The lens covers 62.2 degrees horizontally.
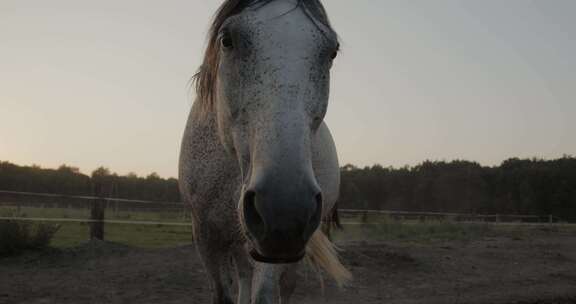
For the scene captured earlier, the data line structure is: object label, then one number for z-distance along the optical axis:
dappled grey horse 1.49
